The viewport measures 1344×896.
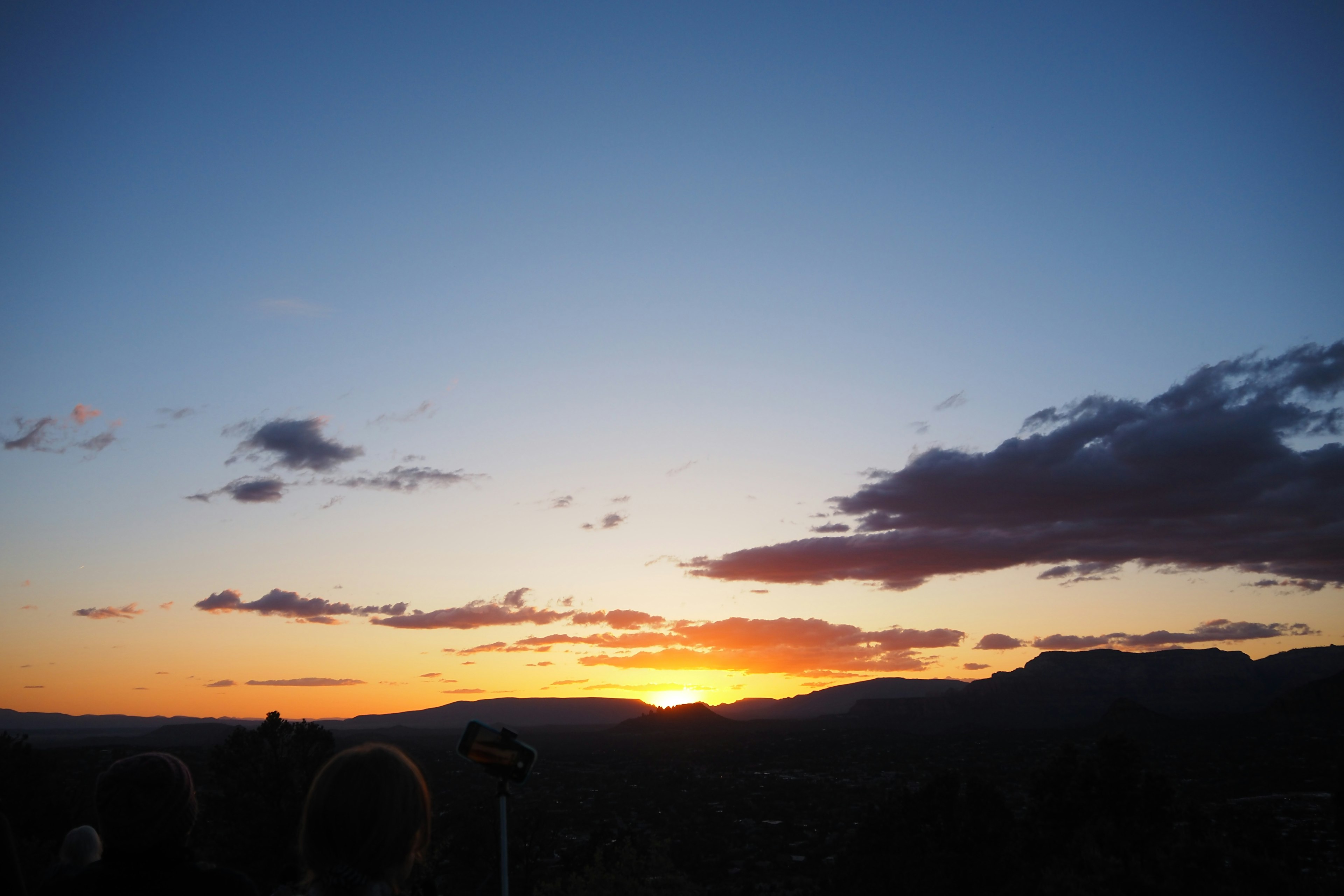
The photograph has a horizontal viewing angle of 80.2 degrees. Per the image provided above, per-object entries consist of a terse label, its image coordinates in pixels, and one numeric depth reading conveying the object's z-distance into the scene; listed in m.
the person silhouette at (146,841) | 3.09
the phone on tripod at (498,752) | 4.27
